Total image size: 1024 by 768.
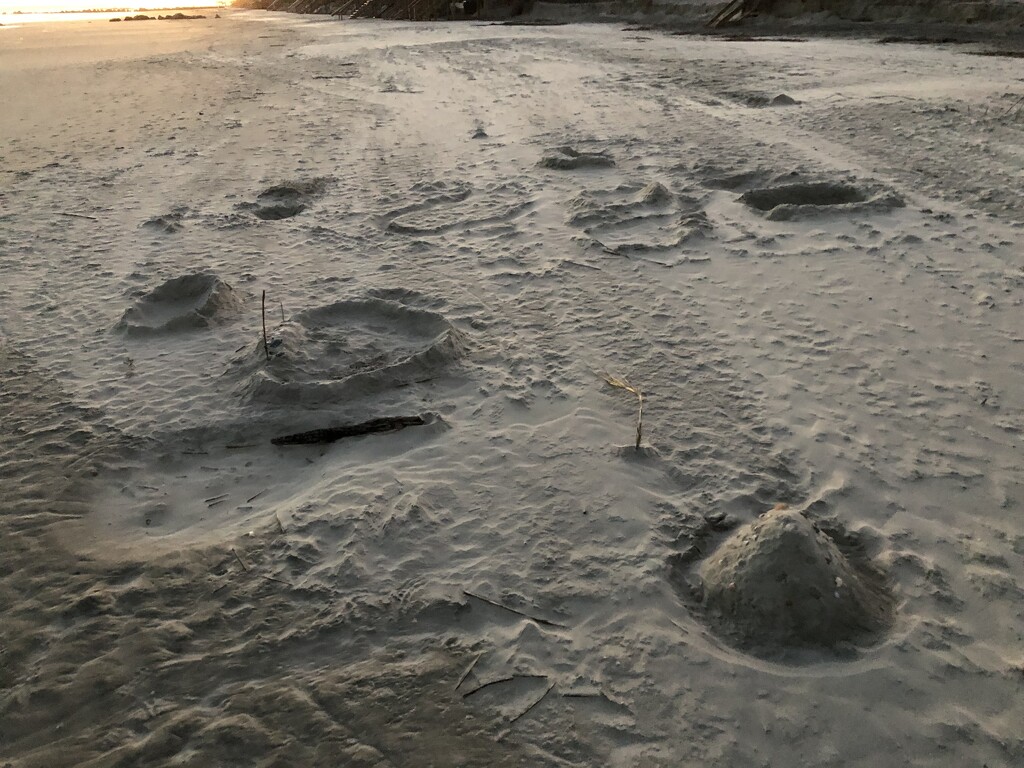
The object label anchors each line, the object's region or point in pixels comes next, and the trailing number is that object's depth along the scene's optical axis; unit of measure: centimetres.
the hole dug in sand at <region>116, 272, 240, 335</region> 303
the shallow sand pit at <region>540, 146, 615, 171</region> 468
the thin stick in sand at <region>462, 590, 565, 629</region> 168
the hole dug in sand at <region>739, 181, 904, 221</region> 377
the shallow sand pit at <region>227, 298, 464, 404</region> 253
